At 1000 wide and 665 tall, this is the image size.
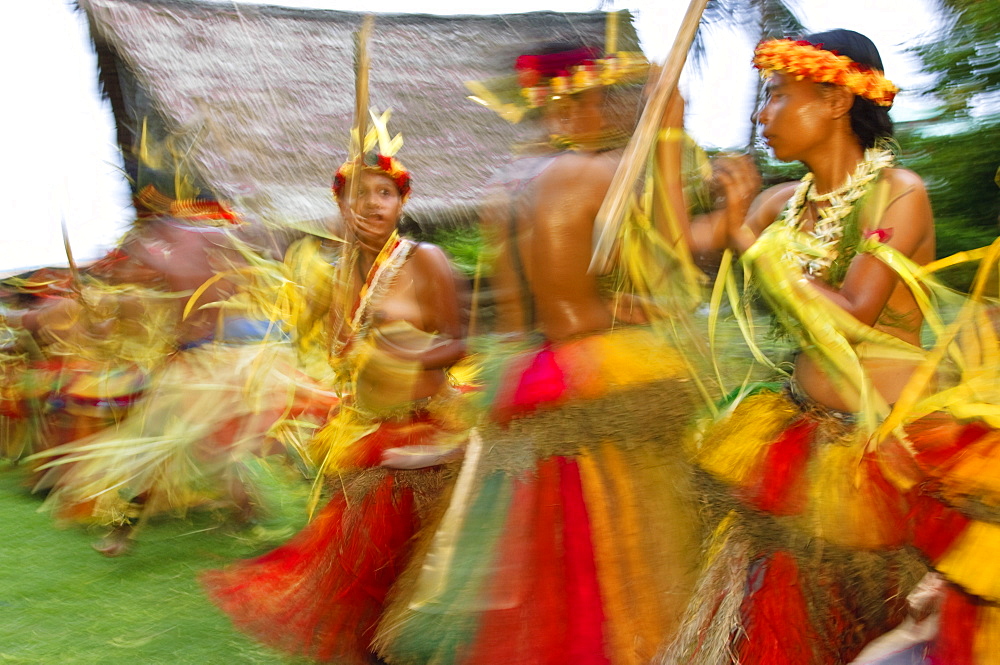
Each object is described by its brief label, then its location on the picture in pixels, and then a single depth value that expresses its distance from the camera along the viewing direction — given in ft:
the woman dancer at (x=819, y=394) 5.93
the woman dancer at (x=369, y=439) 8.94
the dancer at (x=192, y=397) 12.19
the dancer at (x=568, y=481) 6.61
